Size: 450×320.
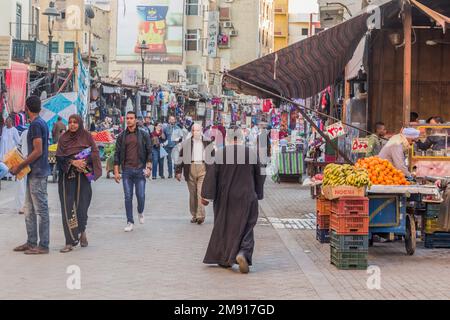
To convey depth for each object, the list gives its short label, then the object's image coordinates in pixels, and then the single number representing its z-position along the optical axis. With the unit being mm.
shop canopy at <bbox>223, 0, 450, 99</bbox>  15648
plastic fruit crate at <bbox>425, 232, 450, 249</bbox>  13680
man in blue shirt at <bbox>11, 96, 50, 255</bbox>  12453
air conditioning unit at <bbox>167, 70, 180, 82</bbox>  72375
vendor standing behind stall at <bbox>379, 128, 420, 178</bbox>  13961
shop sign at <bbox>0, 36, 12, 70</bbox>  29094
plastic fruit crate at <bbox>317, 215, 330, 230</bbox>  13445
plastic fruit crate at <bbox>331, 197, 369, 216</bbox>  11641
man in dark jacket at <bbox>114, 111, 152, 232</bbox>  15547
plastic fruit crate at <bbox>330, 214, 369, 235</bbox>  11617
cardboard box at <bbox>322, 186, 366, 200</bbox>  11680
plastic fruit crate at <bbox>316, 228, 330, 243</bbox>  13570
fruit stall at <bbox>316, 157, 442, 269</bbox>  11633
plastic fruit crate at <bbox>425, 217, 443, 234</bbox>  13430
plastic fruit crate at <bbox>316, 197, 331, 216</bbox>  13219
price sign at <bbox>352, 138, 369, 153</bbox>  18203
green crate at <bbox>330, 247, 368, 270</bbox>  11555
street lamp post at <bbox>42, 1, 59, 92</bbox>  31416
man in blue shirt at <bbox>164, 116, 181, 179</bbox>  31969
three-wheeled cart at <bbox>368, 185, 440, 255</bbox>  12398
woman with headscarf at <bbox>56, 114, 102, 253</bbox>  13031
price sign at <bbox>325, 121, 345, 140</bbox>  16719
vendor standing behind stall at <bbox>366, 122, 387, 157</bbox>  16781
